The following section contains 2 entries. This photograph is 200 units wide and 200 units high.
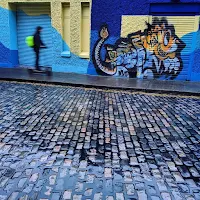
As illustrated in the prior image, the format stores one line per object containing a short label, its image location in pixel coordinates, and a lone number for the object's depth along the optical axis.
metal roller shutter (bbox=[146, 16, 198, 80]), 10.27
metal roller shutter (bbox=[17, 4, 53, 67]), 12.28
